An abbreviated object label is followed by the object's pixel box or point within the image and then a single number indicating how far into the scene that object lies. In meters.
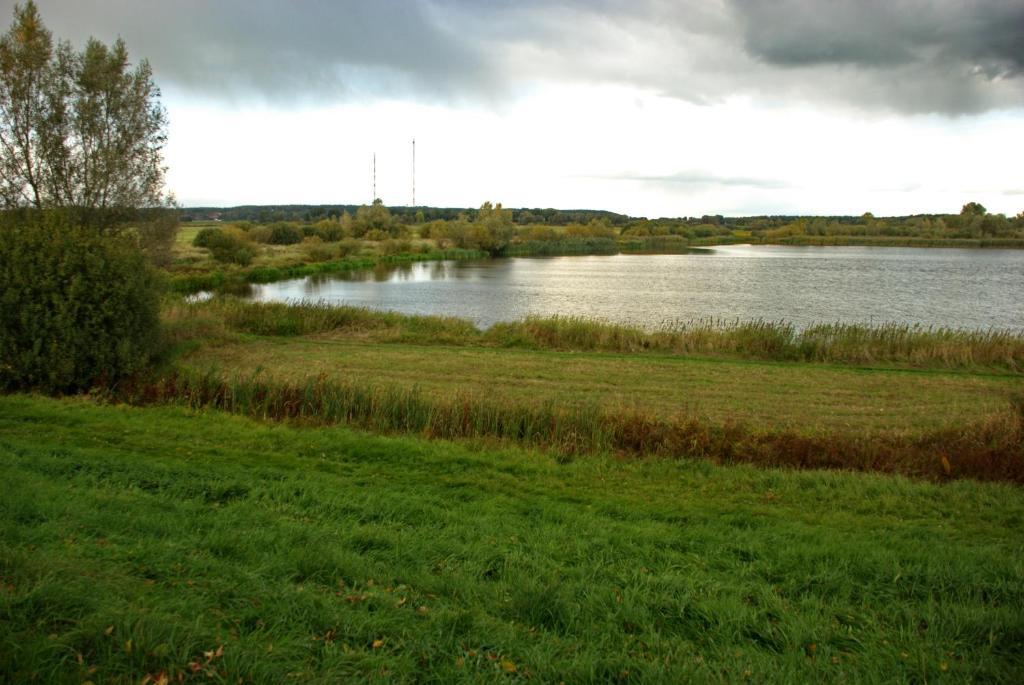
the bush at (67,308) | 12.38
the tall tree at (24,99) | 18.25
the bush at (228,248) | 56.00
